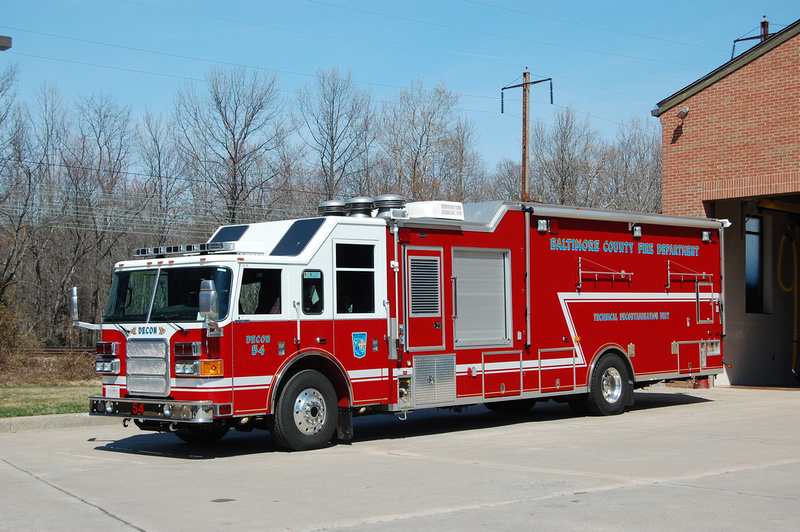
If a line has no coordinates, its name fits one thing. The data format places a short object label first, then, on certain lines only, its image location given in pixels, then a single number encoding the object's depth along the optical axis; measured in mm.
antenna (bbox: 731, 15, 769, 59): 30891
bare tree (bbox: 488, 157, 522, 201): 59400
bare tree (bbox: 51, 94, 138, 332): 44812
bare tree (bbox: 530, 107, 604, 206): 52500
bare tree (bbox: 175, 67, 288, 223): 42625
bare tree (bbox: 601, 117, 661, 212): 54844
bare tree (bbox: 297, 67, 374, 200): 44969
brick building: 19594
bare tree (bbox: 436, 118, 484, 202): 44312
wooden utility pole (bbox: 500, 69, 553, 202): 25875
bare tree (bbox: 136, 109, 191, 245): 42219
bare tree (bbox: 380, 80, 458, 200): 43250
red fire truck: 10531
